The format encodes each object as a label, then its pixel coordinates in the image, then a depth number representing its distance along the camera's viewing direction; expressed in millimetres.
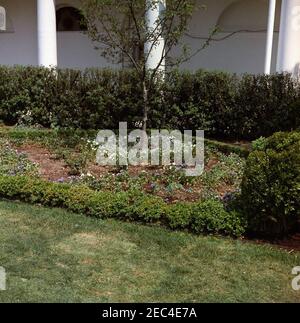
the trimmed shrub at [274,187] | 4617
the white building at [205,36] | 9641
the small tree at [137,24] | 7320
